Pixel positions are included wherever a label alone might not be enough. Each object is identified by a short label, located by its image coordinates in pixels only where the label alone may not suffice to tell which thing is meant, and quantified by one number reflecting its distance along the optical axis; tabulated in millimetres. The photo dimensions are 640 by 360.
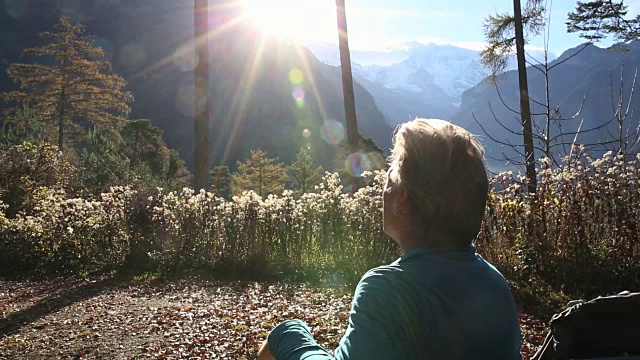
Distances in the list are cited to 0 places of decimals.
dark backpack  1157
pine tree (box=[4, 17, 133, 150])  29922
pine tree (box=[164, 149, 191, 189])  23675
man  1131
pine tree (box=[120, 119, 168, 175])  25609
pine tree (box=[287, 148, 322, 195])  33062
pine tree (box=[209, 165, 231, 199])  35119
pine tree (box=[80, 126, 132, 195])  16219
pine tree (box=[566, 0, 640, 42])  10439
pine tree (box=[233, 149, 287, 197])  35438
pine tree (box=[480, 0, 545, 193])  11876
